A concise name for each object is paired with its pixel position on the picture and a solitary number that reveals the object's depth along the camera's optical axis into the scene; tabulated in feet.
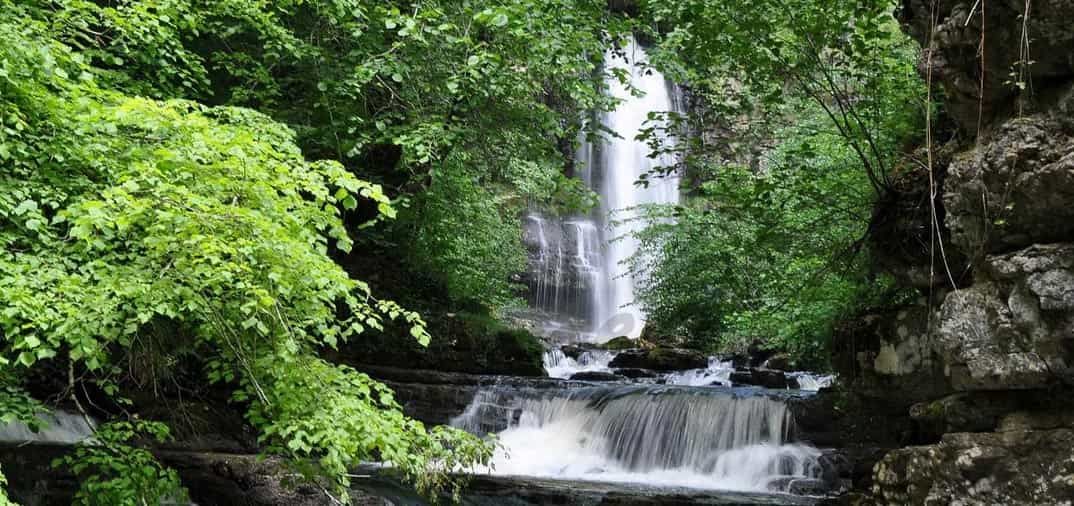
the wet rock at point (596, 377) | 50.03
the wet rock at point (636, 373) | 51.80
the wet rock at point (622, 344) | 67.41
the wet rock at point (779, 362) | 52.68
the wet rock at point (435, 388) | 39.75
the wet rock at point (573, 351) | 56.90
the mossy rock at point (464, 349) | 44.65
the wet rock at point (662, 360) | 55.31
